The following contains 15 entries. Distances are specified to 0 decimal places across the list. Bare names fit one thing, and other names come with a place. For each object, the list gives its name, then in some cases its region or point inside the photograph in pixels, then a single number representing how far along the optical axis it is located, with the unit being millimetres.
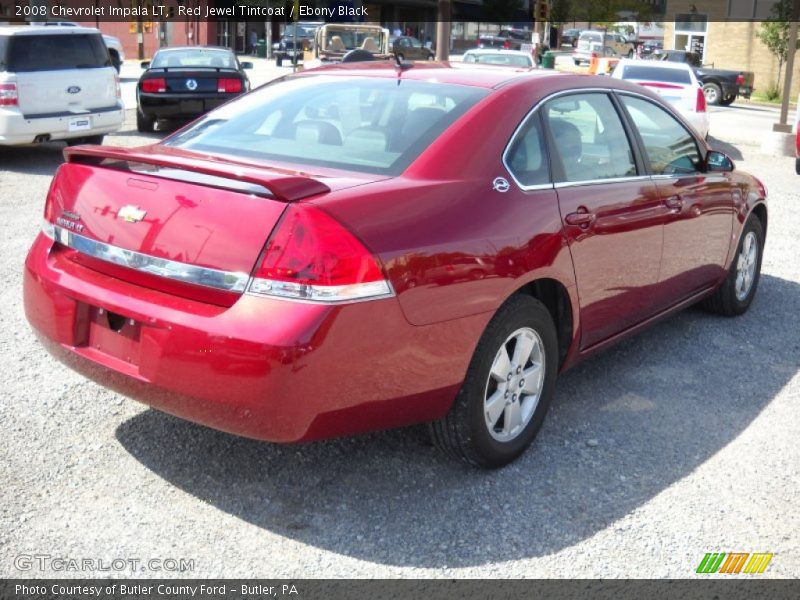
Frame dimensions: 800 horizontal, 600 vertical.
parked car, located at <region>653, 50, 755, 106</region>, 29125
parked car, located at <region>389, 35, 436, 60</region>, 35344
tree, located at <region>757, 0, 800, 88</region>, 36250
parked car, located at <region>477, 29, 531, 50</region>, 54438
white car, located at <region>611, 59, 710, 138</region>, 14859
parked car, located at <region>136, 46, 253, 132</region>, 14609
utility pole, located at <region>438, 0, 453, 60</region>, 18828
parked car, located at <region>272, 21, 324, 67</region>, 46597
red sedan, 3107
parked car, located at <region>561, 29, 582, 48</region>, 72875
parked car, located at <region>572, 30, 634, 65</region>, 49156
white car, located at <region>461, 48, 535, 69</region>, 19047
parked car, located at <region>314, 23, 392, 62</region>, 21562
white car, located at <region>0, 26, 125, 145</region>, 11234
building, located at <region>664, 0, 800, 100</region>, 39219
